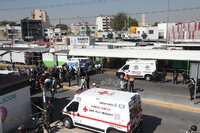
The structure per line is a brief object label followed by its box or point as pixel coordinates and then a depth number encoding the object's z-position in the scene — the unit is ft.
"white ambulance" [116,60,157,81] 62.75
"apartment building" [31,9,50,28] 467.93
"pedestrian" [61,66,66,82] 65.60
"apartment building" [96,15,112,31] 527.81
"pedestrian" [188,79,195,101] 43.10
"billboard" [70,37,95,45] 109.45
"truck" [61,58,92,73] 72.49
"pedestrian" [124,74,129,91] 48.80
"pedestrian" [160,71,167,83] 61.41
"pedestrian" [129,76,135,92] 49.22
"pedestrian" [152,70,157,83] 60.59
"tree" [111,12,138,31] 422.82
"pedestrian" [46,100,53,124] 31.86
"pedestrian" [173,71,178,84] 58.80
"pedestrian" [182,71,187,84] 59.16
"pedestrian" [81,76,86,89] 50.39
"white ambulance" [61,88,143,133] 25.36
